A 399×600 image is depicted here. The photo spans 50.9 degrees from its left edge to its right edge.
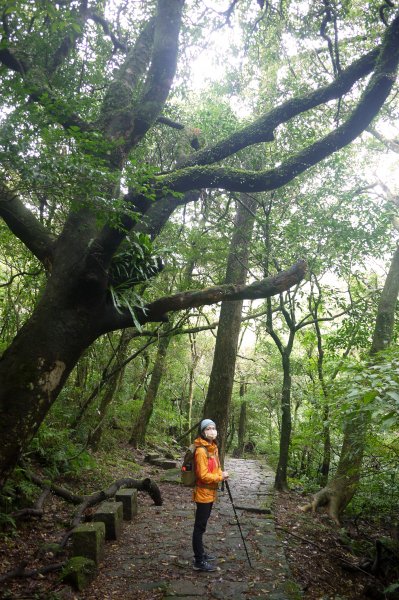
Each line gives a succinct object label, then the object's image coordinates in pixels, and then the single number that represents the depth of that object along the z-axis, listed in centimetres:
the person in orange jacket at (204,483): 476
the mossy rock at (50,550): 467
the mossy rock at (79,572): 409
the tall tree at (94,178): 400
